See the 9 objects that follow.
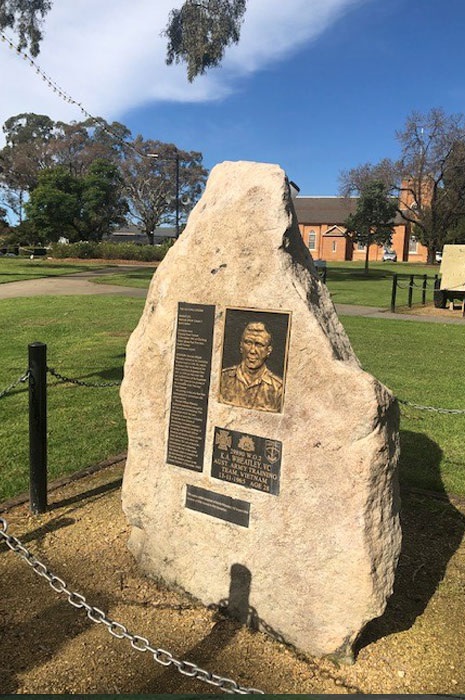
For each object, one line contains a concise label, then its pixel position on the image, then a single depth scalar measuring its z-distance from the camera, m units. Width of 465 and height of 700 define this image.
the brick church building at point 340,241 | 76.56
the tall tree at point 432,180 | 49.00
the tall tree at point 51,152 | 66.31
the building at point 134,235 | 93.00
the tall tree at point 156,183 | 69.69
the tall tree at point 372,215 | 44.00
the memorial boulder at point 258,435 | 2.86
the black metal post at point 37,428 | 4.23
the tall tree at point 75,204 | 49.75
